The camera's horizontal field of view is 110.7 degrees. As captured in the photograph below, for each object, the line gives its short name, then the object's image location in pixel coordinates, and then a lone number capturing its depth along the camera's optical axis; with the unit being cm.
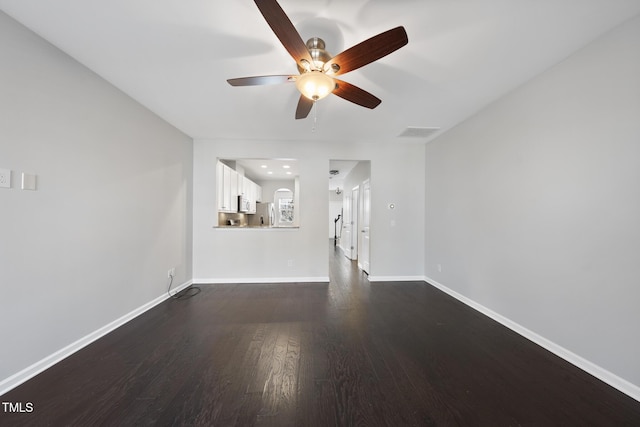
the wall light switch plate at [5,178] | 145
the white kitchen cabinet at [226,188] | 392
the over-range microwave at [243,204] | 477
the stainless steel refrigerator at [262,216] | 625
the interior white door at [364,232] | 454
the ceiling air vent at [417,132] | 327
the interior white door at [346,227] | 640
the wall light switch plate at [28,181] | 156
